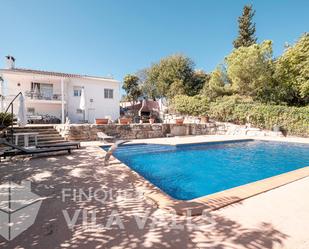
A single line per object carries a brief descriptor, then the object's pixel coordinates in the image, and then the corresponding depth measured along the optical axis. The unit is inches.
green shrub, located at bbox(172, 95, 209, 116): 843.9
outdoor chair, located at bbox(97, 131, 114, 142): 451.8
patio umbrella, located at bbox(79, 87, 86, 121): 611.5
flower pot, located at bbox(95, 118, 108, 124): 573.9
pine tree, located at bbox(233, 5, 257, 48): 1391.5
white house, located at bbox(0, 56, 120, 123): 732.0
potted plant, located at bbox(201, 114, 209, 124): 773.6
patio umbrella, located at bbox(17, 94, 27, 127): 370.3
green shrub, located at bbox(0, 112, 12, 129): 471.5
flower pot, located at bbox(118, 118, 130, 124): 600.6
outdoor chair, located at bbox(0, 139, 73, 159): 289.0
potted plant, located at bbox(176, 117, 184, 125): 667.8
